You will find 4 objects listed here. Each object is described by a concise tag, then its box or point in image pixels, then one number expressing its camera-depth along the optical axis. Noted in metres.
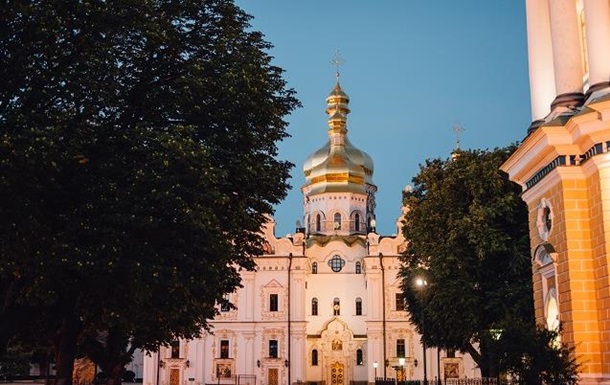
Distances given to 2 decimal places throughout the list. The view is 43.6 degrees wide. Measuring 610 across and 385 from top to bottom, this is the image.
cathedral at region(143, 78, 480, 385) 57.56
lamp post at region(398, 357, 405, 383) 55.09
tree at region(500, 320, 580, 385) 14.45
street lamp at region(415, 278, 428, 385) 30.47
